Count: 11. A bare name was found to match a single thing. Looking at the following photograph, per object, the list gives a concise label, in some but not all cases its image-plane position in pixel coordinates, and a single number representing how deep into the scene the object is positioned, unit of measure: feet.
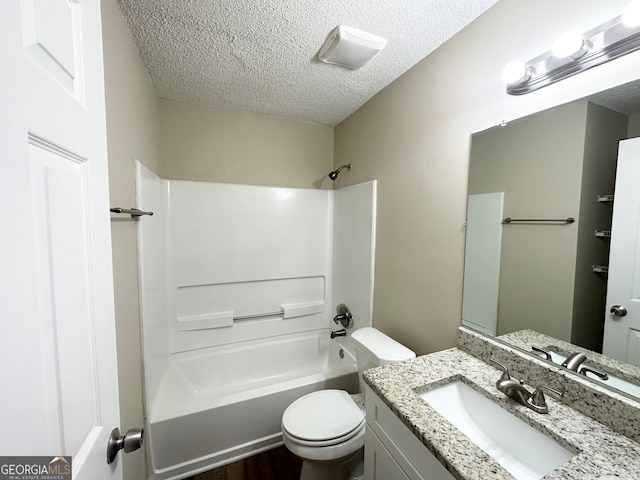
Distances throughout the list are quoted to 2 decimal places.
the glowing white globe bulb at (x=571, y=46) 2.61
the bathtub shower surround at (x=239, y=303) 5.14
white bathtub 4.98
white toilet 4.14
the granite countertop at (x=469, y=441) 2.05
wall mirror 2.72
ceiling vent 3.97
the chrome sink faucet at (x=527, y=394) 2.73
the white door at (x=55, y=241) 1.07
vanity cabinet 2.47
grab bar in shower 6.82
